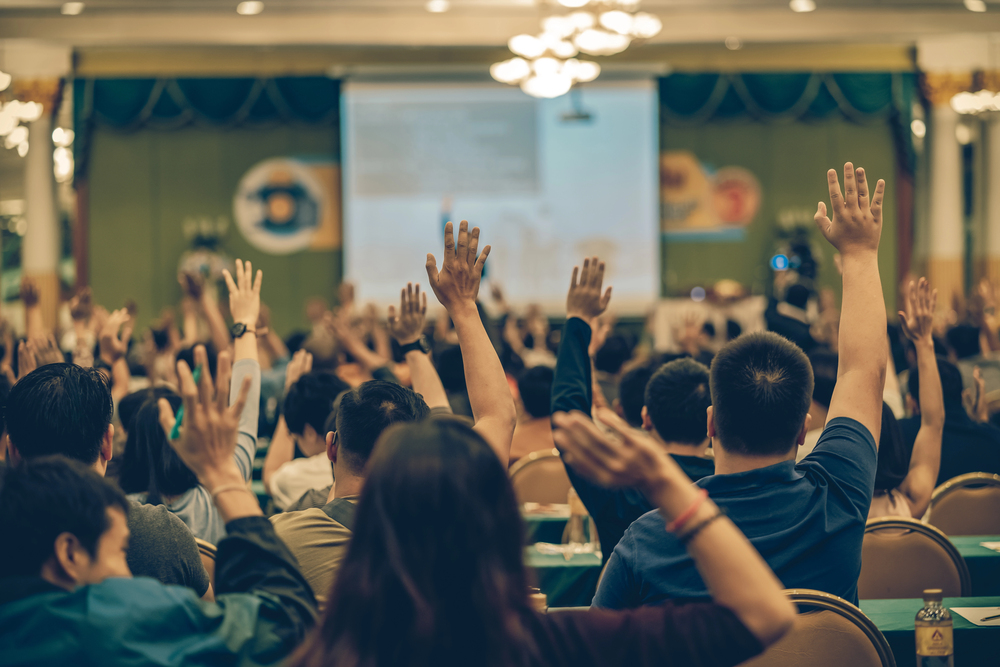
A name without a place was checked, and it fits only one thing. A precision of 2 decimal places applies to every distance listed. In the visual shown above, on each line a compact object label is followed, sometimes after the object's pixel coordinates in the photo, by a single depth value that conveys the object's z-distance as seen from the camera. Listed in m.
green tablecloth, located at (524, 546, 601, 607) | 5.46
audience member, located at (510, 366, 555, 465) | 7.66
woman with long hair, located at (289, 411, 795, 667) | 2.04
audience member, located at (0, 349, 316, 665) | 2.31
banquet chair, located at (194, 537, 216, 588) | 4.37
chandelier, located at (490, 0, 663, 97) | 14.68
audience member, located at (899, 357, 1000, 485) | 6.87
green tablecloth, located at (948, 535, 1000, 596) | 5.30
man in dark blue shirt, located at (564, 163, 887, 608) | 3.20
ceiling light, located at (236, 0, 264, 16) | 20.02
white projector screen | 22.16
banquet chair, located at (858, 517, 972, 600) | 4.70
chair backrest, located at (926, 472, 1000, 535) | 6.14
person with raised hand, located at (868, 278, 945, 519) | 5.21
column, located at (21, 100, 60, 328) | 21.47
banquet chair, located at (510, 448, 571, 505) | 7.20
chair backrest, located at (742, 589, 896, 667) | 3.10
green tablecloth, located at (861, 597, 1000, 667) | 4.09
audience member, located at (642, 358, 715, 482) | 4.77
